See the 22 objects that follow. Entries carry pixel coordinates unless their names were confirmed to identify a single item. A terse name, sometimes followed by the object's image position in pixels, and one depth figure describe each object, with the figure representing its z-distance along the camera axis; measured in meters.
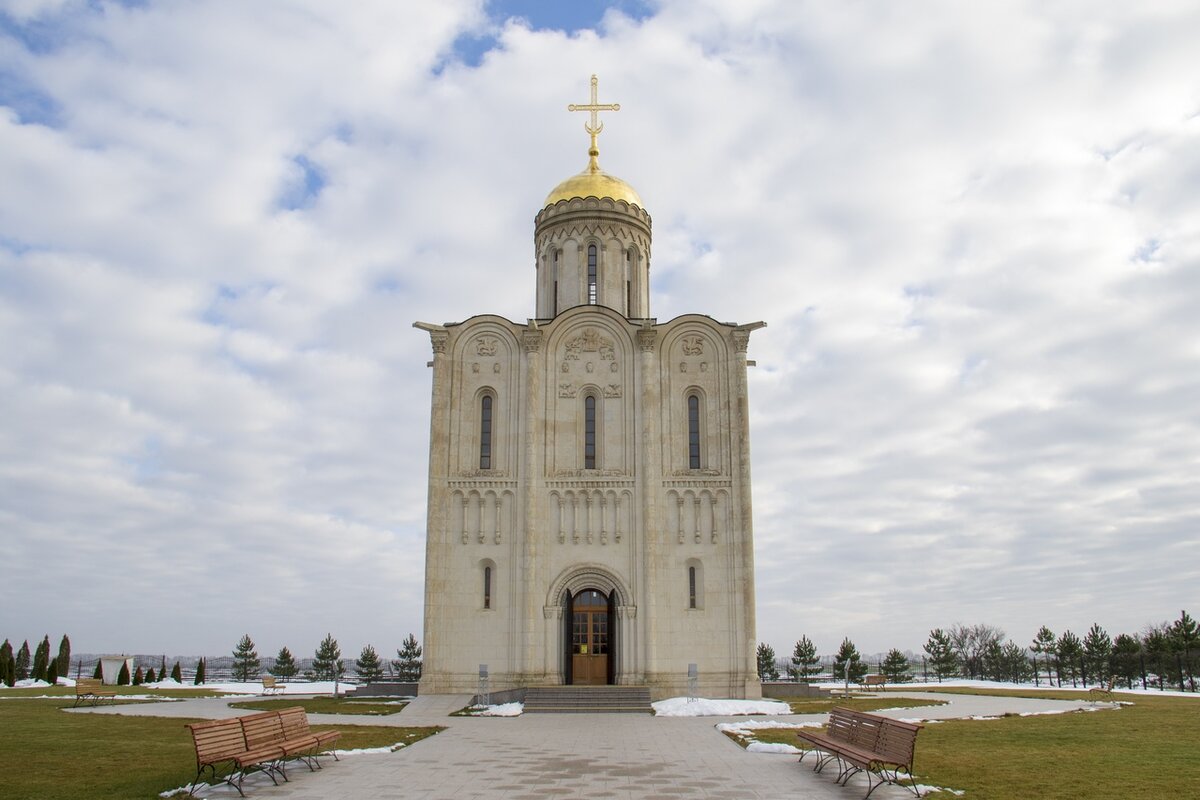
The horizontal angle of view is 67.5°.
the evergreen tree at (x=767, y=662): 42.25
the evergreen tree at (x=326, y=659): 43.31
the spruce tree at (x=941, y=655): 41.09
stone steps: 21.23
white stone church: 25.00
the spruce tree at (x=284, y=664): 44.41
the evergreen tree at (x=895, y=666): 38.09
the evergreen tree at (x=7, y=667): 32.50
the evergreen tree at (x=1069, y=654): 38.59
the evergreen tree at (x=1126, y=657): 35.91
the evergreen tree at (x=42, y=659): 34.56
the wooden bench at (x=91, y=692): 22.56
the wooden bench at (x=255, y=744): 9.67
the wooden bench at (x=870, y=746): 9.59
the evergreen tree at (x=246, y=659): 46.03
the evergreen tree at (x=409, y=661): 40.09
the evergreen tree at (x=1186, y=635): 34.39
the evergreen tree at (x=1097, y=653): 38.34
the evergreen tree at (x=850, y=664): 38.53
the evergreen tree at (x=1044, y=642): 42.63
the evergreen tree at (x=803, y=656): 40.72
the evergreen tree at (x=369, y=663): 41.12
